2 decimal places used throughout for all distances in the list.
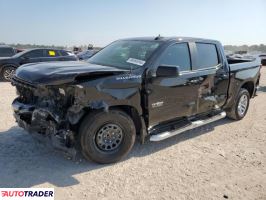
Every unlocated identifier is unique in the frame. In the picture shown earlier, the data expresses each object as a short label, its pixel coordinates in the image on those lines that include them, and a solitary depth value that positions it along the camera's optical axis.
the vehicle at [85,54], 14.93
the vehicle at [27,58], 8.62
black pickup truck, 2.74
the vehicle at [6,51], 10.25
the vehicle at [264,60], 18.17
